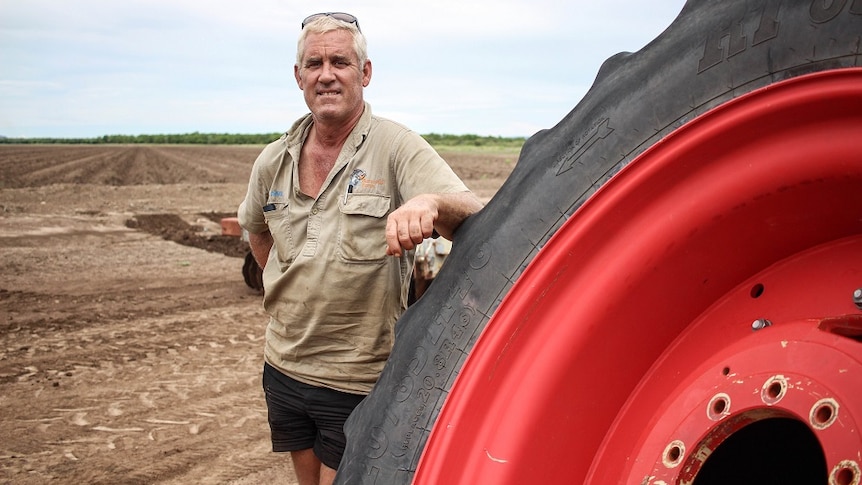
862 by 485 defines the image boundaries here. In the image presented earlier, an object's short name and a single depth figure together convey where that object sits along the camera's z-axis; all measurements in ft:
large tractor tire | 3.67
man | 8.36
